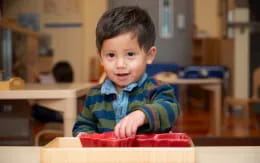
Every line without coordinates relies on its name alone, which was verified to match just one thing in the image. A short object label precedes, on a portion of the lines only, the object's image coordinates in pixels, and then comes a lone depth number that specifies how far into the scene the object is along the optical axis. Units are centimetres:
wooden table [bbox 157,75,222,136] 475
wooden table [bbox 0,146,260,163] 144
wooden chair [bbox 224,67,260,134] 578
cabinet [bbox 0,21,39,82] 275
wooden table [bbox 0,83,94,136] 213
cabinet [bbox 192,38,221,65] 1075
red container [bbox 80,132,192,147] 137
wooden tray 130
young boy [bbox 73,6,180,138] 172
